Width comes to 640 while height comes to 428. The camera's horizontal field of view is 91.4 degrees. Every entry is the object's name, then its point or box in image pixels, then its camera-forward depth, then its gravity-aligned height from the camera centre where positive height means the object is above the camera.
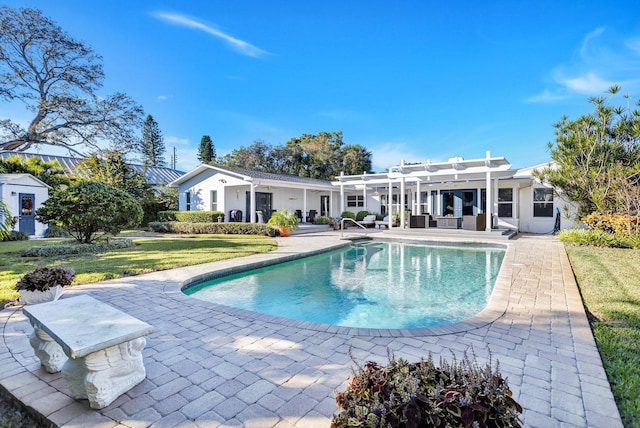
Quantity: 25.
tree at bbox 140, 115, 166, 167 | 44.56 +10.47
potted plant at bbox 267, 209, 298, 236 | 16.47 -0.50
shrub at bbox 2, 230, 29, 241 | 14.11 -1.07
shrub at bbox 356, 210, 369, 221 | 22.72 -0.19
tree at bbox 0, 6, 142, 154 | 13.06 +5.71
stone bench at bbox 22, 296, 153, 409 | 2.46 -1.16
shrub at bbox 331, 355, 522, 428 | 1.40 -0.91
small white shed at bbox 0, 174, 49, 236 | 15.04 +0.83
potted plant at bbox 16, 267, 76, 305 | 4.63 -1.09
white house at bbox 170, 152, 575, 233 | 16.47 +1.28
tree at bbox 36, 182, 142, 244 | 10.16 +0.09
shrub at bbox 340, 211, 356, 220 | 22.31 -0.18
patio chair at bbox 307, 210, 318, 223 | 22.64 -0.26
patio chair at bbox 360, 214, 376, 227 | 21.34 -0.60
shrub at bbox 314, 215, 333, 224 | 21.66 -0.52
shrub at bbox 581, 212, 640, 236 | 11.61 -0.42
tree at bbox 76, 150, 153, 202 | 18.70 +2.54
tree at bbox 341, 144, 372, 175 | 38.69 +6.65
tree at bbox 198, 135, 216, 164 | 45.09 +9.13
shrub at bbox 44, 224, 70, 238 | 16.27 -1.06
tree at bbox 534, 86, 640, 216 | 12.21 +2.30
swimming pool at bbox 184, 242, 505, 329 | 6.04 -1.87
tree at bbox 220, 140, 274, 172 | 38.94 +6.99
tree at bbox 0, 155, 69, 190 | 17.22 +2.53
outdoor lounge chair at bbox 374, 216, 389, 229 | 21.16 -0.79
